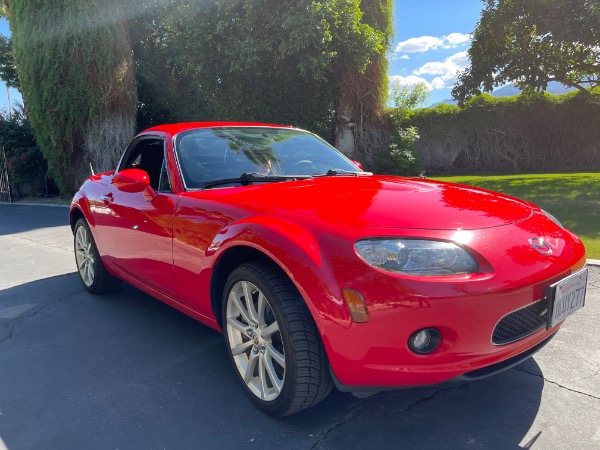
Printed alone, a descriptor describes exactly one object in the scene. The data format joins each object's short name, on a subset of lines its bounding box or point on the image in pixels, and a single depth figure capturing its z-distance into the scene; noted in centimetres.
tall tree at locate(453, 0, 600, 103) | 1099
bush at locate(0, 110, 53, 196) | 1619
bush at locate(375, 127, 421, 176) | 1498
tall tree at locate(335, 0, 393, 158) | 1432
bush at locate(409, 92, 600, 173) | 1683
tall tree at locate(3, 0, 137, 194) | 1341
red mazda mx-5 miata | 194
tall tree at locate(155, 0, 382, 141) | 1145
